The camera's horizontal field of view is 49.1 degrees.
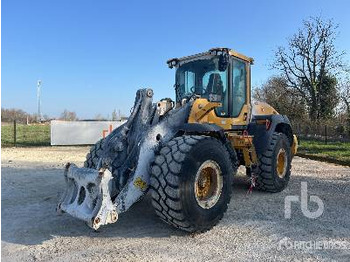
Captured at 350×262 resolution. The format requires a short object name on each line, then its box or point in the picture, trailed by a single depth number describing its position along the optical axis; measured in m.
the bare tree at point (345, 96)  32.38
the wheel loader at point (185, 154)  4.26
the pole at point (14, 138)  19.26
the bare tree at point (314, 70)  33.25
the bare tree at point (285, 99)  34.16
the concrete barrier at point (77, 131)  18.75
